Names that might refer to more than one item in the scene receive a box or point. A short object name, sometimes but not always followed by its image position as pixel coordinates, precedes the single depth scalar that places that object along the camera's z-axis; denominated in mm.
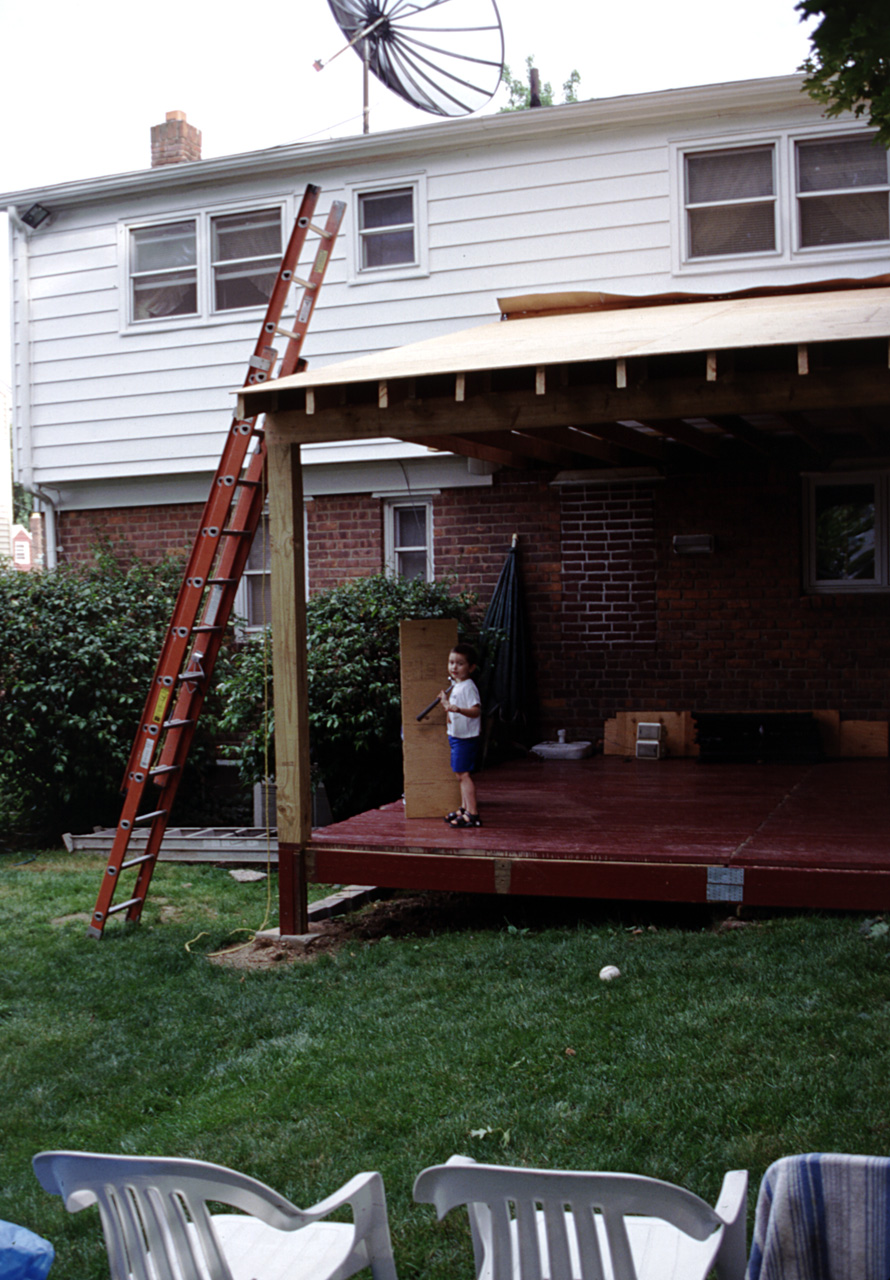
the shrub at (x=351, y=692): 9641
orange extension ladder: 7289
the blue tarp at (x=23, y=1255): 2459
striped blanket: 2094
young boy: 7484
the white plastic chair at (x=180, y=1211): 2225
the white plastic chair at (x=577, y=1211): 2053
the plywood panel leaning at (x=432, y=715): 7945
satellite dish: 12242
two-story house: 10266
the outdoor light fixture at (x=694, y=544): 10562
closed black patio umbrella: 10750
